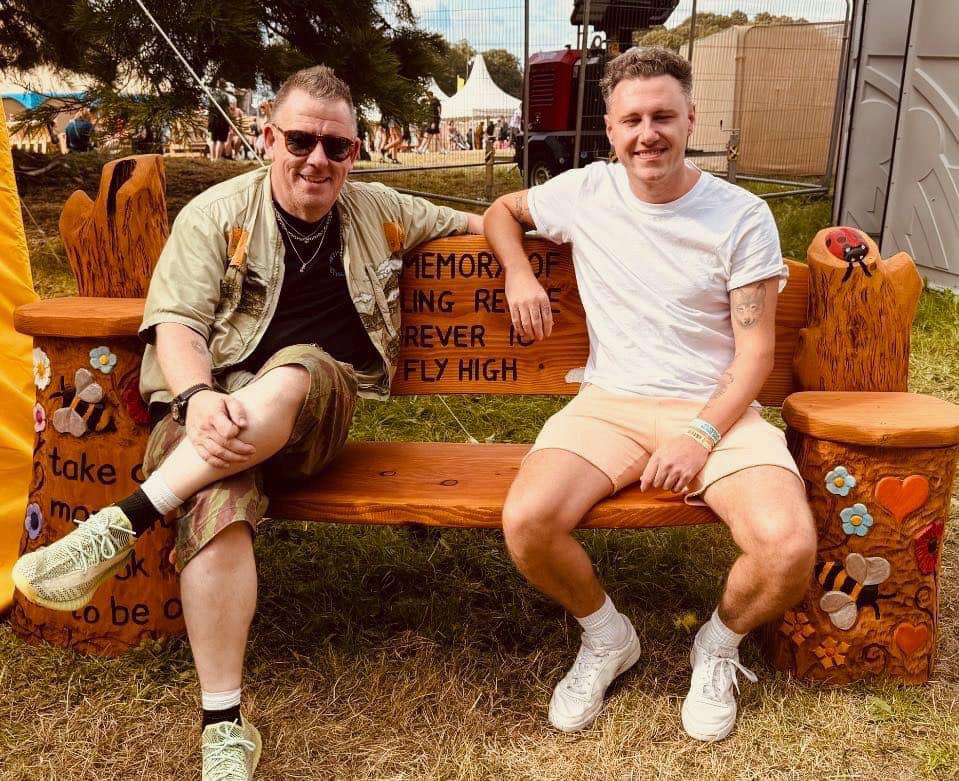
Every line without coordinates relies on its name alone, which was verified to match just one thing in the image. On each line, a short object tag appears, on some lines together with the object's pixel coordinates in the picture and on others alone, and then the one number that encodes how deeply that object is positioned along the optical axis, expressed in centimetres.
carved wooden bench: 263
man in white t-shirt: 250
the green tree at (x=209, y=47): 502
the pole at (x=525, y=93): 992
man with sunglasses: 233
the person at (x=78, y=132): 598
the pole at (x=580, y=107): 973
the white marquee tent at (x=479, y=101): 1241
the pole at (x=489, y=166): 1059
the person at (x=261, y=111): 539
